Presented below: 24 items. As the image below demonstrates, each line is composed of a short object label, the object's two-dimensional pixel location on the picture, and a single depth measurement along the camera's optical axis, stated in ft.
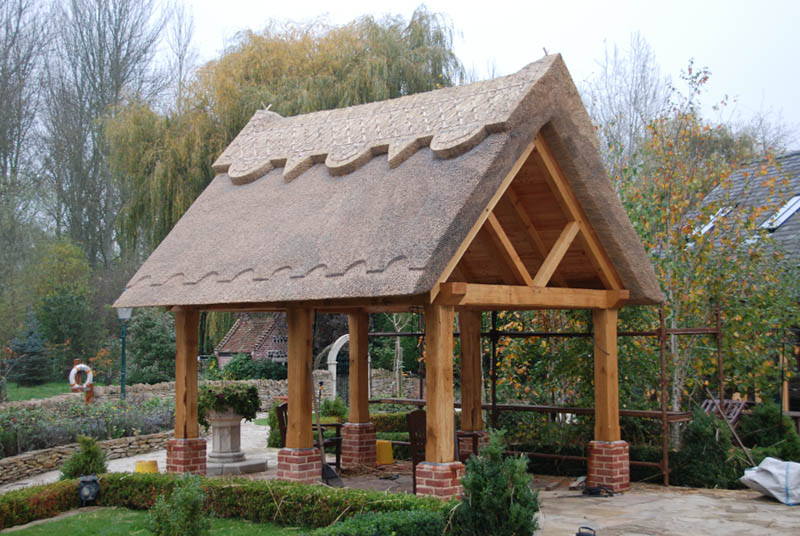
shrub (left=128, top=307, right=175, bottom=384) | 87.45
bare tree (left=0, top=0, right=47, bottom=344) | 86.94
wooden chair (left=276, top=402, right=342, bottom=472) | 37.29
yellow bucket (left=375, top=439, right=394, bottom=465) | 43.29
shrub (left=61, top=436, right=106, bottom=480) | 34.71
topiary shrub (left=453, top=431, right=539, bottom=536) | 22.57
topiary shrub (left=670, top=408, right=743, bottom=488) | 36.17
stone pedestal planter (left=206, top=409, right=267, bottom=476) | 40.01
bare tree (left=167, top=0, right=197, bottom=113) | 114.11
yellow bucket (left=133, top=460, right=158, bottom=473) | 36.61
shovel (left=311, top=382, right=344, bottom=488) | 33.40
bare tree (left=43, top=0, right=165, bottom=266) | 116.67
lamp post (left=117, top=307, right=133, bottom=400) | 57.47
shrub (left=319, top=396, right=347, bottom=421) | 58.13
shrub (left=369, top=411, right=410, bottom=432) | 55.01
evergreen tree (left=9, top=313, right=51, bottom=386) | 89.97
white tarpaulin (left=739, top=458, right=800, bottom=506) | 31.17
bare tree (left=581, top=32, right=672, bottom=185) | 84.94
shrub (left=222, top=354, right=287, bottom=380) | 85.40
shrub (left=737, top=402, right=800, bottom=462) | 39.09
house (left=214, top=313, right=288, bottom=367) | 91.30
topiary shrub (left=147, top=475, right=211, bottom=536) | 20.10
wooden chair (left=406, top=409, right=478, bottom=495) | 31.14
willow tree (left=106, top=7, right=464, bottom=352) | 74.38
